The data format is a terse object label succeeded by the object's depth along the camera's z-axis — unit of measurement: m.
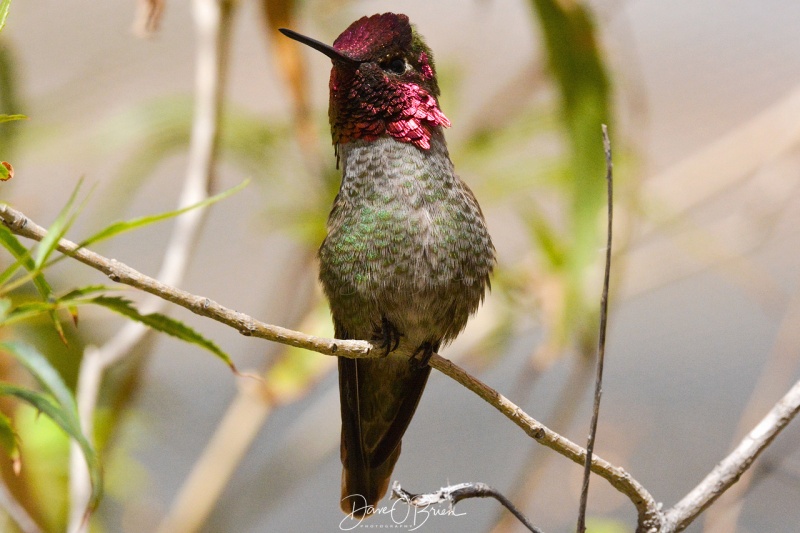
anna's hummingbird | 2.25
